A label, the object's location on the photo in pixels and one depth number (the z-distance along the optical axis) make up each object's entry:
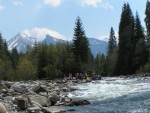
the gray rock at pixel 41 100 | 21.83
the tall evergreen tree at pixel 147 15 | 82.27
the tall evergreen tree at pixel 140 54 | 74.06
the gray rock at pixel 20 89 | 27.46
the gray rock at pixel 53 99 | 23.02
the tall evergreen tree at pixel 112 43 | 132.38
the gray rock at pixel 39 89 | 28.50
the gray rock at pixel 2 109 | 16.05
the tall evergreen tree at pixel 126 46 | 78.44
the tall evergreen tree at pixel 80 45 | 85.18
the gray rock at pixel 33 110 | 18.80
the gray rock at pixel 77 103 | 22.75
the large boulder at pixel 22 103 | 19.58
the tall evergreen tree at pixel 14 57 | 97.80
